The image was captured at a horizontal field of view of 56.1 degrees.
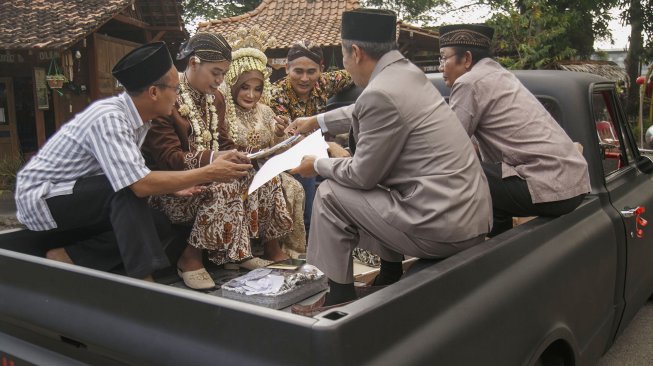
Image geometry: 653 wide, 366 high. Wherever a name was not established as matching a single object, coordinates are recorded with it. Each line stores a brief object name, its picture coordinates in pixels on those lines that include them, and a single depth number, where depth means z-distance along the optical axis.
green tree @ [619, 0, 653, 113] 16.22
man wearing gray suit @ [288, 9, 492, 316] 2.09
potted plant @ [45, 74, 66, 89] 11.05
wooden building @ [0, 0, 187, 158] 10.95
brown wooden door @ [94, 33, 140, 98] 12.37
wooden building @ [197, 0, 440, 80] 13.23
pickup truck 1.41
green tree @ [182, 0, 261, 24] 23.72
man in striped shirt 2.32
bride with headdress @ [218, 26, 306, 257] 3.51
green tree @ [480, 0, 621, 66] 13.37
